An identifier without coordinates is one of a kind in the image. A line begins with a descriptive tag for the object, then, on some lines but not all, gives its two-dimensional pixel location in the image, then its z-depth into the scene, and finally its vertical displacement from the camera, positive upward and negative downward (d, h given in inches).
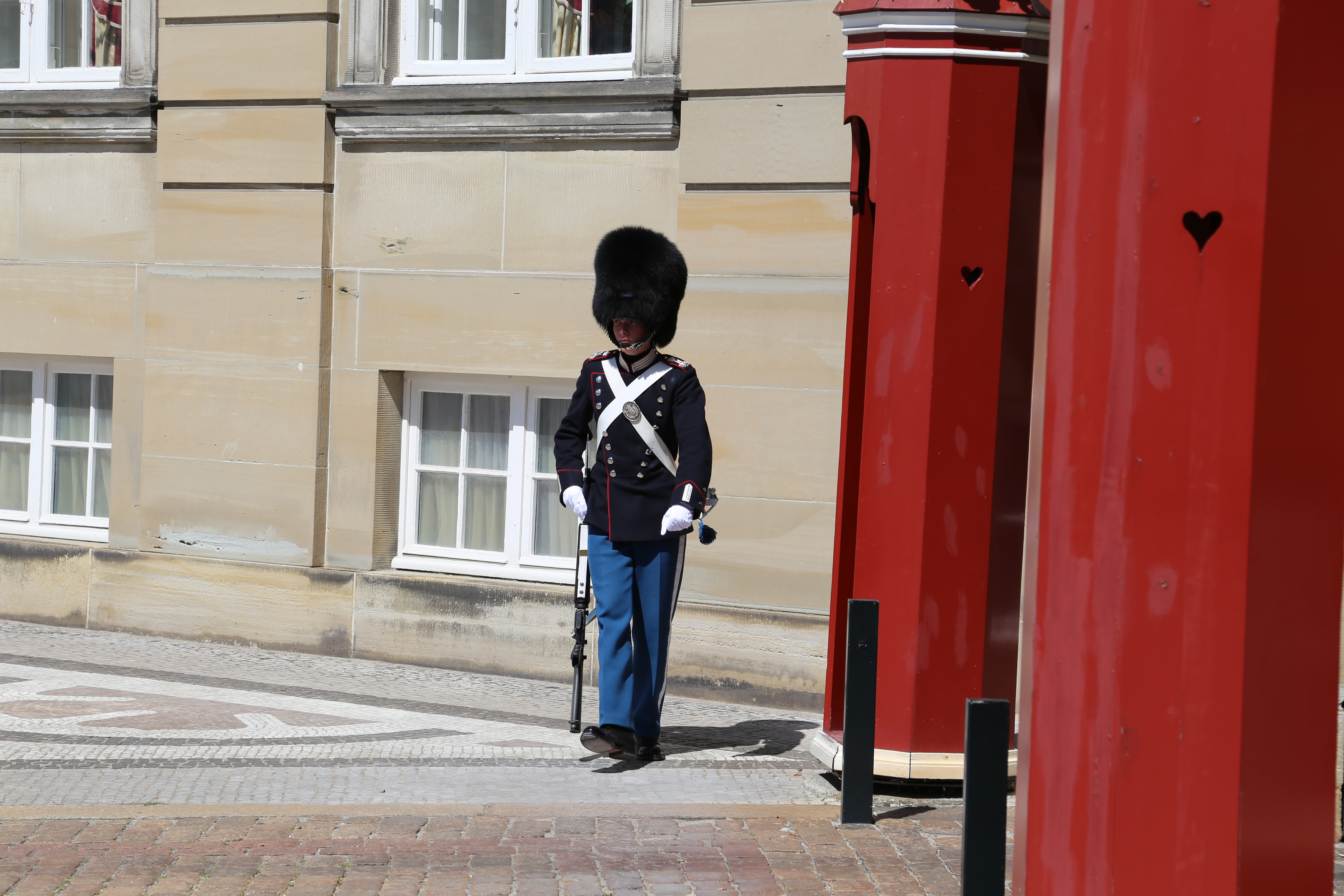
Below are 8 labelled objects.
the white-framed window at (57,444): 760.3 -50.5
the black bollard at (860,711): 400.8 -56.7
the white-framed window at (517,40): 660.7 +48.1
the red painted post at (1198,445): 197.9 -10.1
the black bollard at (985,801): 253.0 -42.9
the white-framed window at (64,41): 761.6 +49.0
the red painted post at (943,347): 416.5 -9.3
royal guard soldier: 479.5 -33.7
